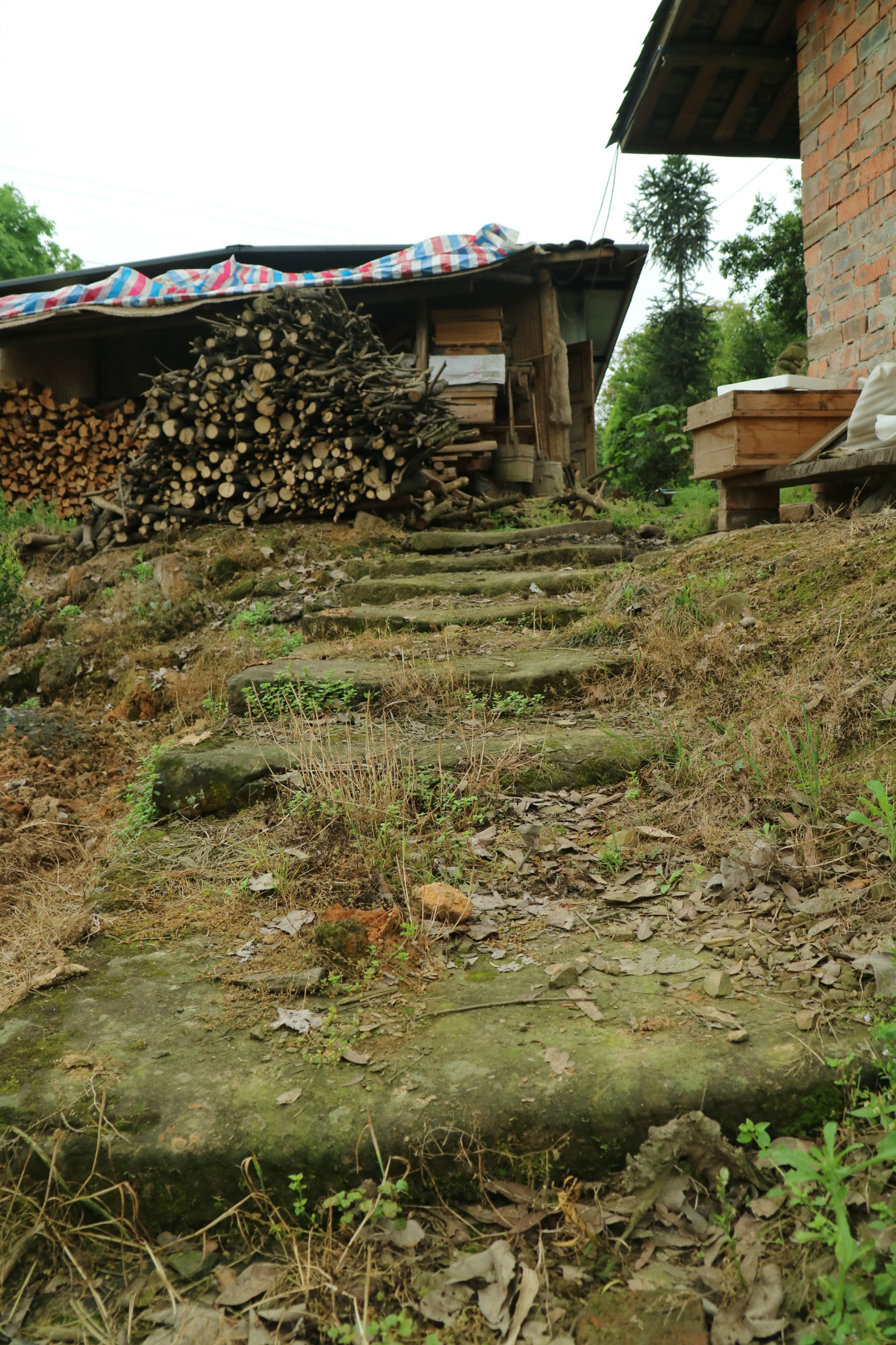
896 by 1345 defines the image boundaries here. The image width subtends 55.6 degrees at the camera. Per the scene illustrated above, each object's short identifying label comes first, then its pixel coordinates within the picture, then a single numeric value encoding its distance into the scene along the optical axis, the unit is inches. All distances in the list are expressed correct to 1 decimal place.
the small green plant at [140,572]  280.8
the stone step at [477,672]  153.5
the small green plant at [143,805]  125.9
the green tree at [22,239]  987.3
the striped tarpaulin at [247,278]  352.2
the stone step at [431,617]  194.5
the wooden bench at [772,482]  172.5
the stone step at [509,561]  240.1
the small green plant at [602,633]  172.2
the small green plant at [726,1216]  58.3
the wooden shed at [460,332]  374.3
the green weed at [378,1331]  55.8
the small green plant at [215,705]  176.6
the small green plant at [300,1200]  64.6
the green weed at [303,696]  148.0
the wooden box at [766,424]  199.6
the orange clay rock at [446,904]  93.7
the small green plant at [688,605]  158.1
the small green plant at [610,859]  102.7
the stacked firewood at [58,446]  377.1
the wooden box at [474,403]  374.6
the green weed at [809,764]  98.2
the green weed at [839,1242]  49.6
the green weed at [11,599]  258.2
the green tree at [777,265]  735.7
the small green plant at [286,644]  195.5
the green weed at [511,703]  146.1
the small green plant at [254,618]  225.6
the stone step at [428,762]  125.2
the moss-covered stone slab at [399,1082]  66.7
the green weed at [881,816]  78.1
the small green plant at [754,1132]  61.3
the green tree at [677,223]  932.0
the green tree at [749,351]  827.4
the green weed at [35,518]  359.3
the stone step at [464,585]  216.4
